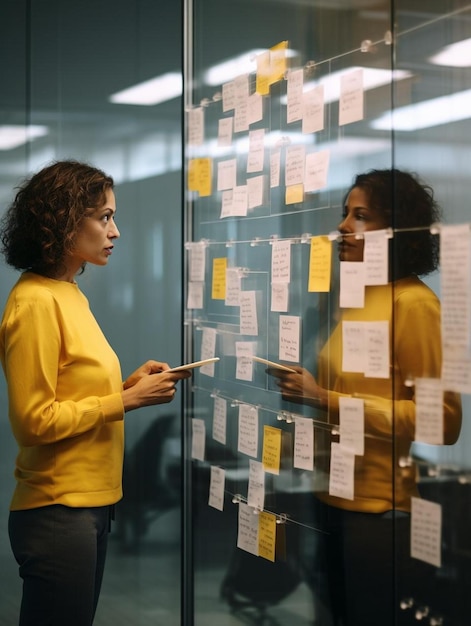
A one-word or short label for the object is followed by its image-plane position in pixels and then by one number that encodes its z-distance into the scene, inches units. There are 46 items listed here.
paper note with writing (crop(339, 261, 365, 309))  89.4
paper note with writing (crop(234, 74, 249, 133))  112.8
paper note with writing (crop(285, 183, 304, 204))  100.2
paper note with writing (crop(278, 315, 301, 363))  101.1
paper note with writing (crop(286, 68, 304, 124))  100.6
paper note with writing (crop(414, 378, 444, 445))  80.0
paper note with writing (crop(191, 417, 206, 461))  123.1
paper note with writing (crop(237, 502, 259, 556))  111.0
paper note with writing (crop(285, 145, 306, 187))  100.0
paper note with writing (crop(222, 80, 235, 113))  116.3
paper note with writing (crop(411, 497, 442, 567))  80.9
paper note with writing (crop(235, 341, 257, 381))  111.2
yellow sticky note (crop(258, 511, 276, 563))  107.0
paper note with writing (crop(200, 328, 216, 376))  120.3
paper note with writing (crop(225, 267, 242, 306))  113.7
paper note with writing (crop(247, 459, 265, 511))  109.3
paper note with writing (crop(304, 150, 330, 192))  95.7
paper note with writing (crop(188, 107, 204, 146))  123.6
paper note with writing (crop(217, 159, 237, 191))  115.4
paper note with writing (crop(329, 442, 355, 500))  92.1
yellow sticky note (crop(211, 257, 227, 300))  117.5
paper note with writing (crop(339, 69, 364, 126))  90.0
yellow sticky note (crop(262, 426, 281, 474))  105.4
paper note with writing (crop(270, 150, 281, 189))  105.0
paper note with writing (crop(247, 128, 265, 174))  108.9
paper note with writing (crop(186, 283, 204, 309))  123.1
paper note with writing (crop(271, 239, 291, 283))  102.9
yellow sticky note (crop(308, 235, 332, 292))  95.0
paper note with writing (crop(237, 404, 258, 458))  110.6
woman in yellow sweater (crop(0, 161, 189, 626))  95.1
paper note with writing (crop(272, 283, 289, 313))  103.1
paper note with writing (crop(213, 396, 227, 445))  117.9
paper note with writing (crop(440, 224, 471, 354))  76.5
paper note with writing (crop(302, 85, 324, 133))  96.7
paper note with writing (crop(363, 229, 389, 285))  86.3
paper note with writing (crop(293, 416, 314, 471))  98.7
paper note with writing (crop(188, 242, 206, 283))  122.9
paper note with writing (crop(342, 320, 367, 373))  89.7
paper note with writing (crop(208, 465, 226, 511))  118.3
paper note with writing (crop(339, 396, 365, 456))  90.5
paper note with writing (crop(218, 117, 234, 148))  116.6
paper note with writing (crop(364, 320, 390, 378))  86.7
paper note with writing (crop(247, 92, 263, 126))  109.4
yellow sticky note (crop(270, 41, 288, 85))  104.6
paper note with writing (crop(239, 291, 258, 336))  110.0
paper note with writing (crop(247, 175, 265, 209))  108.9
